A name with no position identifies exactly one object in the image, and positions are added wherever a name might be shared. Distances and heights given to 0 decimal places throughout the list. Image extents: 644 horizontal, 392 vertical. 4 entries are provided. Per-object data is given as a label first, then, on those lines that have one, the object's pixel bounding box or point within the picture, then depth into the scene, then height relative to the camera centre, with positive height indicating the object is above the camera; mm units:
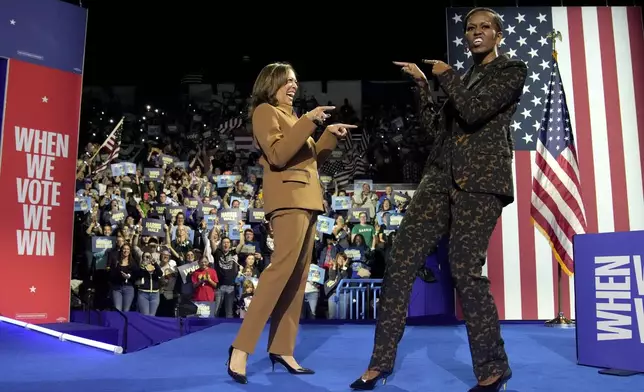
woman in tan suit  2398 +261
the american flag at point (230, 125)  11641 +2744
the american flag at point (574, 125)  5703 +1360
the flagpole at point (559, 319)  5010 -455
